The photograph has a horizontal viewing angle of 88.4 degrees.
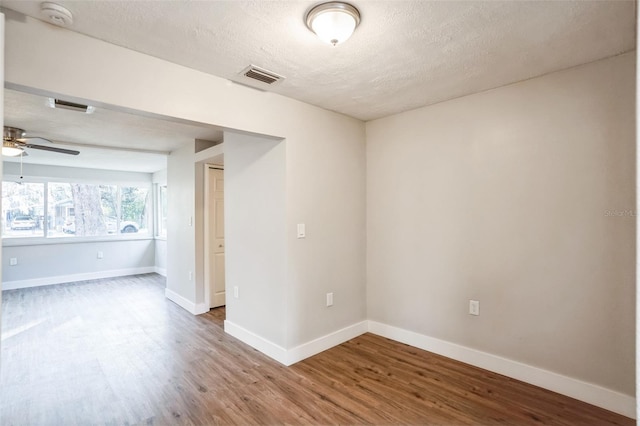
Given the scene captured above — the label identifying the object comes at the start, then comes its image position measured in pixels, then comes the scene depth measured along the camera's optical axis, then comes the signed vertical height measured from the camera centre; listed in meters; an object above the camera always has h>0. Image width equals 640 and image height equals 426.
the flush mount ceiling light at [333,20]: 1.67 +1.00
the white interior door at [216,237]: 4.75 -0.39
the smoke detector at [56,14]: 1.67 +1.04
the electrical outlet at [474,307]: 2.89 -0.86
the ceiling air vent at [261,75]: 2.38 +1.02
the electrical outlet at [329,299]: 3.35 -0.91
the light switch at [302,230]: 3.07 -0.19
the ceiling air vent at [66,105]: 2.88 +0.95
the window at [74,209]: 6.23 +0.05
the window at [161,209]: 7.59 +0.05
